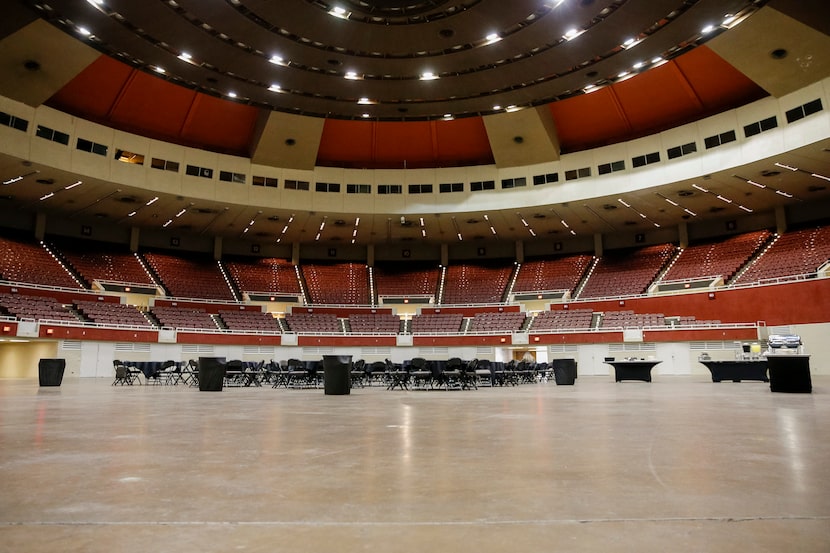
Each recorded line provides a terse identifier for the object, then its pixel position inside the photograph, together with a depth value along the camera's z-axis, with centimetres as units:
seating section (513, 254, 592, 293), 3281
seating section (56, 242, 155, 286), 2840
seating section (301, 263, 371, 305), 3350
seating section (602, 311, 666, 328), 2586
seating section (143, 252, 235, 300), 3059
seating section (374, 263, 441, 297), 3481
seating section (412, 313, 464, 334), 3017
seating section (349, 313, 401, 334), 3000
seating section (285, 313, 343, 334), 2962
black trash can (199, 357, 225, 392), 1357
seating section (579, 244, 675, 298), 2997
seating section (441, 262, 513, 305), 3328
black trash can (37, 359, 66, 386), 1441
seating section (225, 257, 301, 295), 3309
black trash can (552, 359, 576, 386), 1647
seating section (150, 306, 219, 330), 2680
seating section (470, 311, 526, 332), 2914
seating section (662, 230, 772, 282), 2764
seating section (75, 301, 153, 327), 2458
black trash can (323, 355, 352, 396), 1162
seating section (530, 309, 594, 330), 2767
